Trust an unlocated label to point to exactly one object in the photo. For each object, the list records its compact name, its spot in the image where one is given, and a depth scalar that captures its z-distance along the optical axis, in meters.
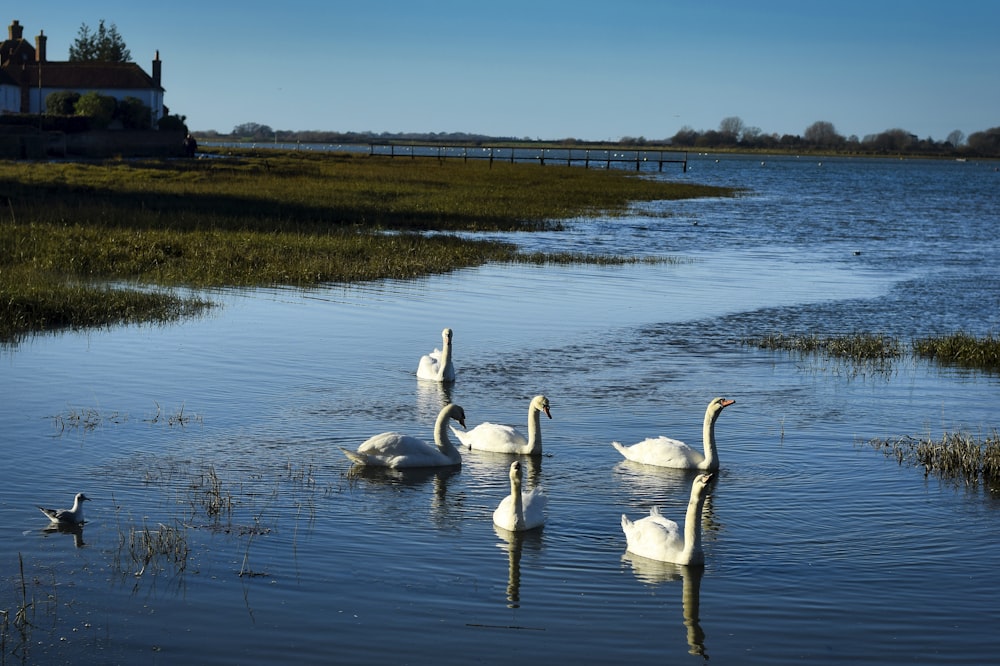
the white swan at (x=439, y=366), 16.00
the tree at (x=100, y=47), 138.12
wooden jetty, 172.30
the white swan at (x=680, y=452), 12.23
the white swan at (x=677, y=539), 9.32
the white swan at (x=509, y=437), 12.57
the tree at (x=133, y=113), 89.62
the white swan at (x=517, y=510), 9.95
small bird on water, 9.40
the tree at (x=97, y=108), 83.81
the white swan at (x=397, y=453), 11.94
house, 97.81
